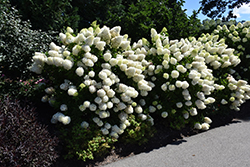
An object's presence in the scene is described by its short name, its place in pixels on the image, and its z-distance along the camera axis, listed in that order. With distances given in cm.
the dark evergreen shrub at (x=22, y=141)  277
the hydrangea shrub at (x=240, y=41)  616
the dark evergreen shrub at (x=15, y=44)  409
